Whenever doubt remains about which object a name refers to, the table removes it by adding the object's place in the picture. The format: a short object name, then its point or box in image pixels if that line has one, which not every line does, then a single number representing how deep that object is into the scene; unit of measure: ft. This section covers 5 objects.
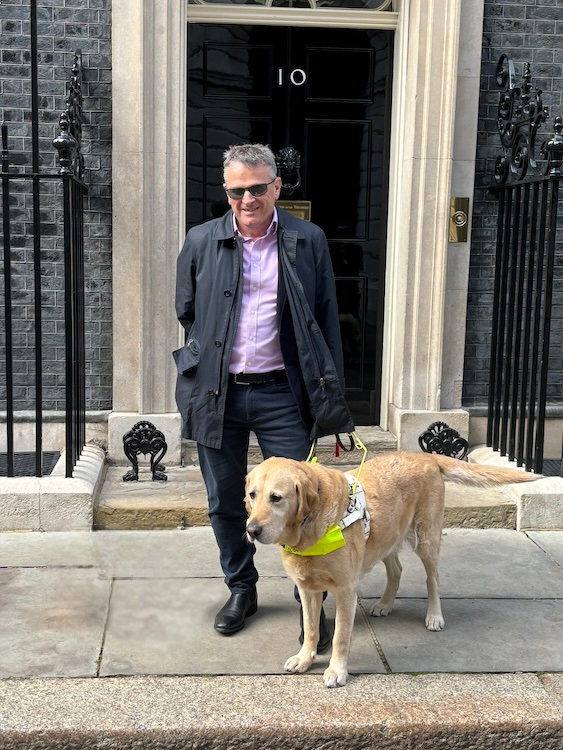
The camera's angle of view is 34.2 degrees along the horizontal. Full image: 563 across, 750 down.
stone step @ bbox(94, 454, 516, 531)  17.88
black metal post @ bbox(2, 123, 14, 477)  17.02
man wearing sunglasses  12.80
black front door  20.70
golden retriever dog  11.09
